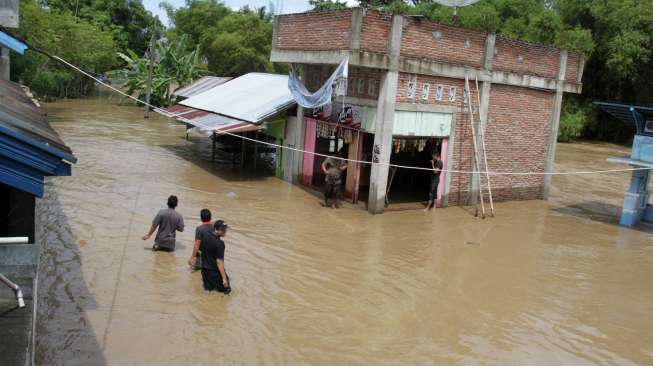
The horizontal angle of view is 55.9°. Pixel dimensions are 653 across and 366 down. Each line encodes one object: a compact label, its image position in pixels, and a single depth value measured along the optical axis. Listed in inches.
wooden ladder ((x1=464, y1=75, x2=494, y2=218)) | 647.8
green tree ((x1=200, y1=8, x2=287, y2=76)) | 1758.1
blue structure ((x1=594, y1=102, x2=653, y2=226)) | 602.2
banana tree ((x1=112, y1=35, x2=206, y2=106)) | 1521.9
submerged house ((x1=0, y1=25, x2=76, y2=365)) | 160.4
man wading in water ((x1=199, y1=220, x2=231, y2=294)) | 344.5
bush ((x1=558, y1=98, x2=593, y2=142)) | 1561.3
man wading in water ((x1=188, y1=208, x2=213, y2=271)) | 353.7
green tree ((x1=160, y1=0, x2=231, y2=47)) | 2031.3
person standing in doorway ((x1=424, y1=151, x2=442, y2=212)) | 649.0
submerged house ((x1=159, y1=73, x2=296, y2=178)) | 712.4
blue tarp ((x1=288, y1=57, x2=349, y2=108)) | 567.0
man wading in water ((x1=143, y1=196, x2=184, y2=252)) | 411.5
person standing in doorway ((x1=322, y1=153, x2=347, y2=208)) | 609.3
